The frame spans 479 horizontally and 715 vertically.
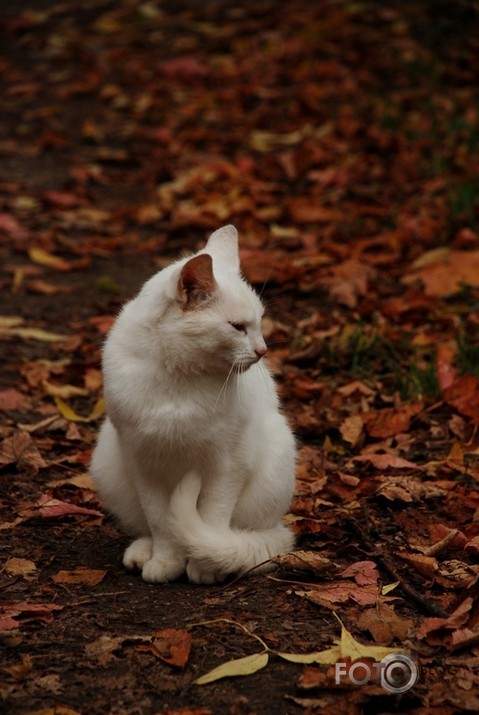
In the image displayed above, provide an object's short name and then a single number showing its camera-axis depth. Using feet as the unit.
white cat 19.24
